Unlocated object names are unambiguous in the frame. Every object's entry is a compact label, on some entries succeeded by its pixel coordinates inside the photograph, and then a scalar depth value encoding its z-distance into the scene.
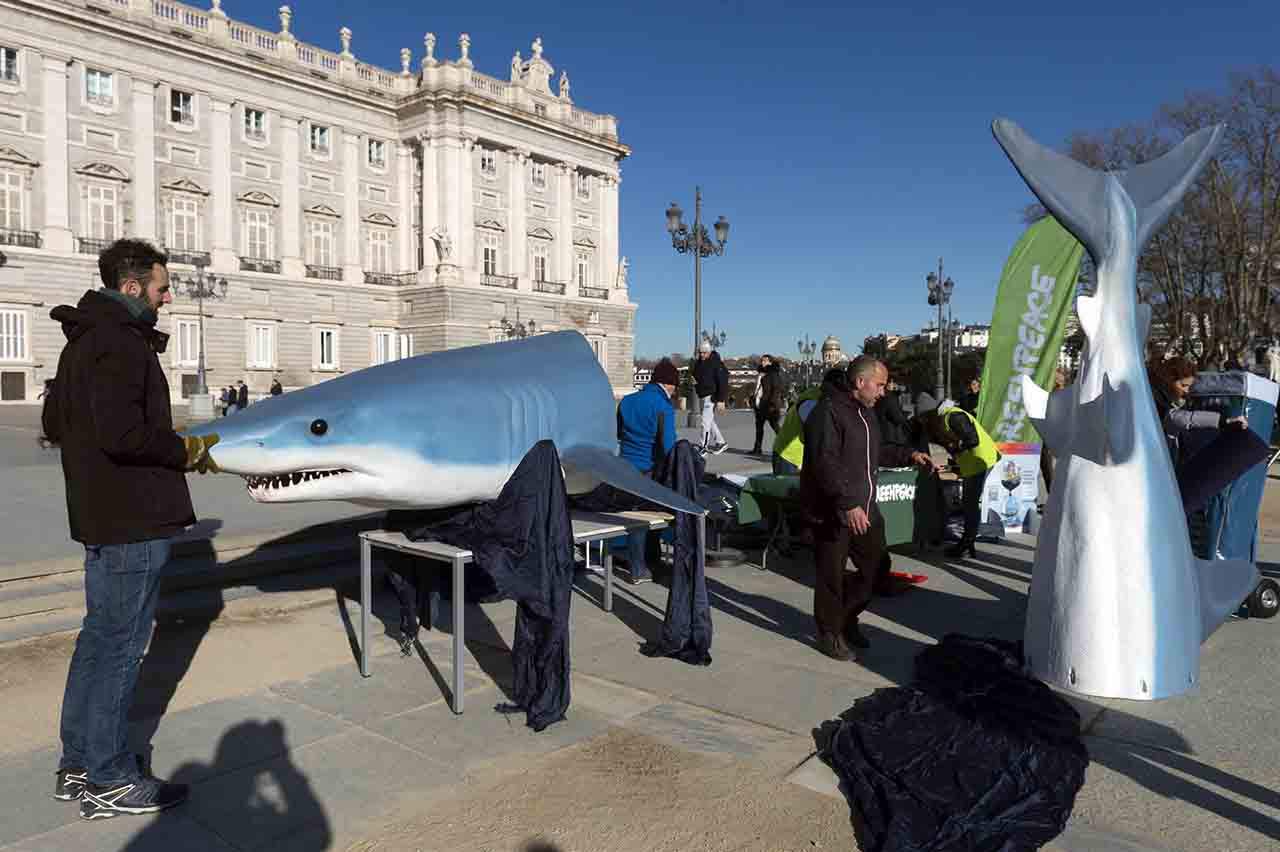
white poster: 9.04
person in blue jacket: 6.80
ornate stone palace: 34.97
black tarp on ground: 3.05
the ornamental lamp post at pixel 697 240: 21.80
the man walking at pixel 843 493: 4.99
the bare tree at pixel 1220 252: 24.02
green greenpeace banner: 9.27
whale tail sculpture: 4.25
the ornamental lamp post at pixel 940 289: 29.34
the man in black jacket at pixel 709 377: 14.88
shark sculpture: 3.78
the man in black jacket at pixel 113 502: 3.18
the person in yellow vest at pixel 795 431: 7.95
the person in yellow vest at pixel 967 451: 7.67
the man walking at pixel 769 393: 15.36
